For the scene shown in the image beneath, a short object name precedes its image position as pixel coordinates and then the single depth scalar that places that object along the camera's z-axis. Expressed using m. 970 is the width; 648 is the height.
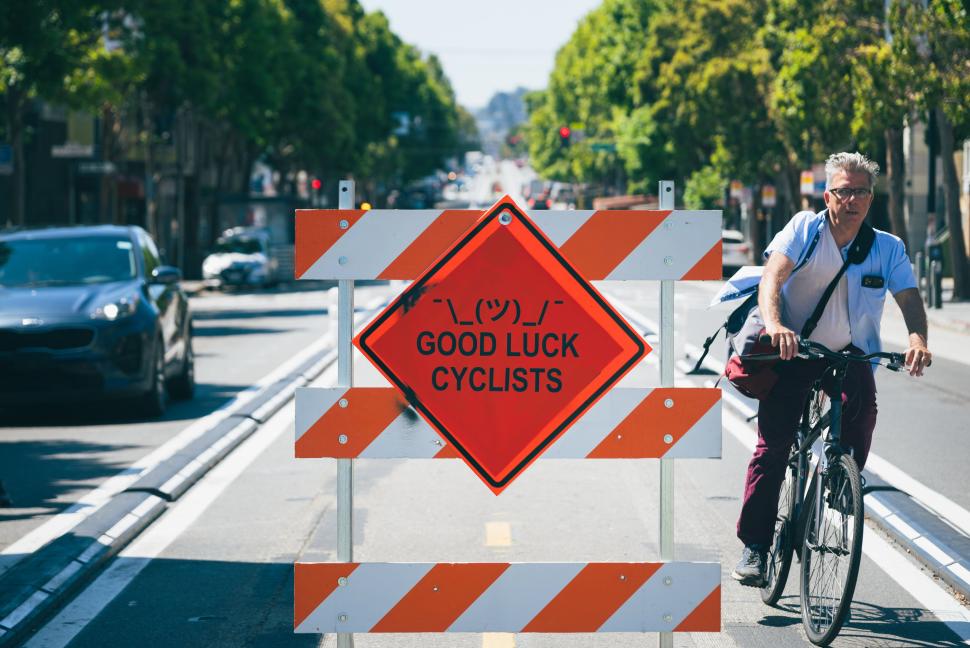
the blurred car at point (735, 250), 49.41
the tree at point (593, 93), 67.94
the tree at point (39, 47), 27.89
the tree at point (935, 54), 29.50
